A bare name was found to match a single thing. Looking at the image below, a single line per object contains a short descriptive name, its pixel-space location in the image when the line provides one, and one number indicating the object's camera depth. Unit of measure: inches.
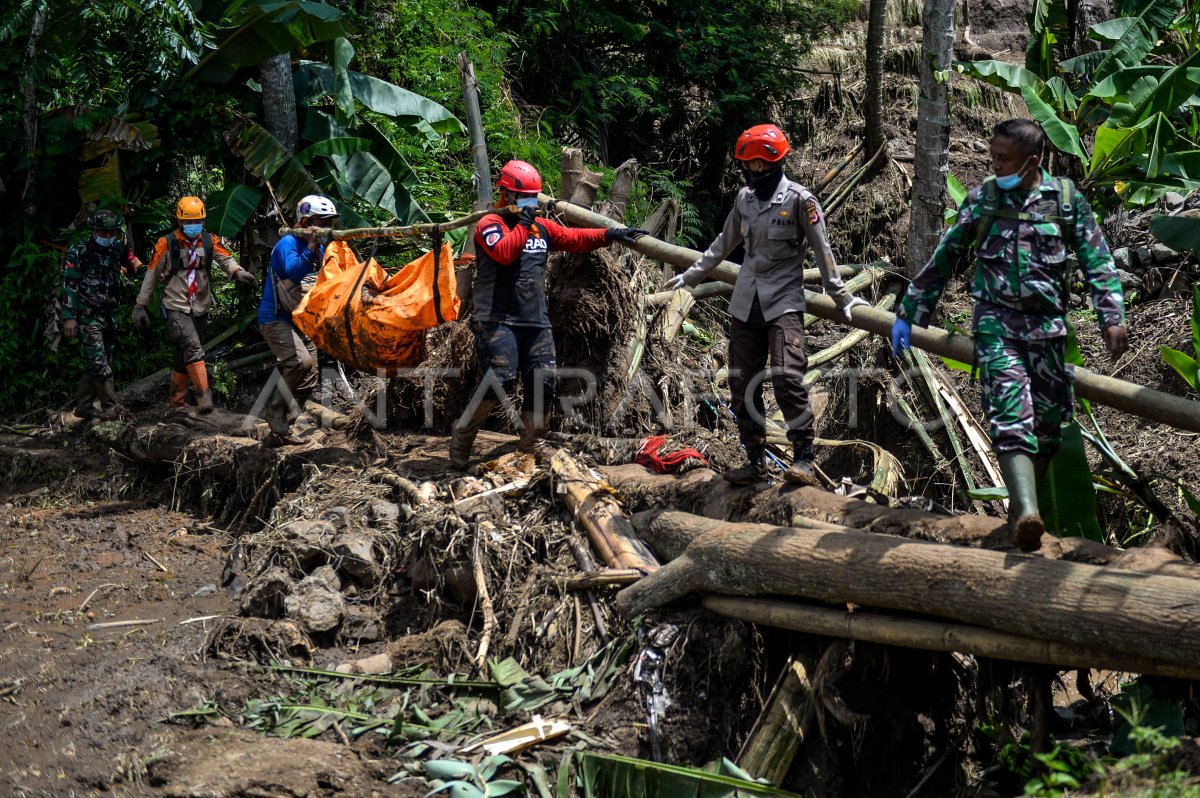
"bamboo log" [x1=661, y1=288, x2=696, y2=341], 401.7
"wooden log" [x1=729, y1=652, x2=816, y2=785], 213.0
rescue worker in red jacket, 295.7
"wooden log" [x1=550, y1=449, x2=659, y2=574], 268.1
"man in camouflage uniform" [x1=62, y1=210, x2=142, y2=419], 424.2
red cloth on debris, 303.6
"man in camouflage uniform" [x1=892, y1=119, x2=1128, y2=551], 198.7
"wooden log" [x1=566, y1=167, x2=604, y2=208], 348.2
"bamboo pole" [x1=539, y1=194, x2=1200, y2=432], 203.0
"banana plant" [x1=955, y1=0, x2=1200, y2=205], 350.0
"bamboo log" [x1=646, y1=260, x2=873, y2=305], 383.9
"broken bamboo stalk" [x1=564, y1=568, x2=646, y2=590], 258.1
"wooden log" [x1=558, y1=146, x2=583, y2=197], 349.4
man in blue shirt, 352.2
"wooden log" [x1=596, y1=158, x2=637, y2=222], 346.3
